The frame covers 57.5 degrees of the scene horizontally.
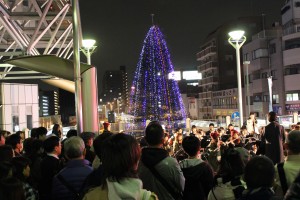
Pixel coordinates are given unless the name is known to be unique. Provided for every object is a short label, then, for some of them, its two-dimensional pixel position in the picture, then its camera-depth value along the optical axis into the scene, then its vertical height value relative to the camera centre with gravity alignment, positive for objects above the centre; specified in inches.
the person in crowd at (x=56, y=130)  257.0 -17.1
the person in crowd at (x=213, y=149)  191.8 -35.7
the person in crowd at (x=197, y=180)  115.8 -31.1
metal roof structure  287.1 +107.1
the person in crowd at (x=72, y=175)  102.4 -24.2
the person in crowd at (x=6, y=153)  117.3 -17.1
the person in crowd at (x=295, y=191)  53.3 -17.2
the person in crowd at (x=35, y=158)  124.2 -23.7
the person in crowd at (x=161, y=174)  109.9 -26.5
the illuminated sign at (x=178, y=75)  2525.6 +299.9
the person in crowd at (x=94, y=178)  92.8 -23.3
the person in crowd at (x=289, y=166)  103.0 -23.9
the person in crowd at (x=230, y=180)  96.1 -26.6
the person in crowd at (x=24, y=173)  101.8 -23.4
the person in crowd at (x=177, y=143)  295.8 -39.7
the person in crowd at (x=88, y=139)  169.3 -17.7
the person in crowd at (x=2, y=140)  174.2 -16.6
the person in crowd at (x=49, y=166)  122.8 -25.1
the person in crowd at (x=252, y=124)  412.0 -29.9
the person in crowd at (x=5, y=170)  89.2 -18.6
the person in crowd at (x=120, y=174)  66.8 -16.1
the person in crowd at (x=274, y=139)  232.3 -31.0
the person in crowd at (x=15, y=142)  170.8 -17.7
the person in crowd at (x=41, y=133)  196.9 -14.8
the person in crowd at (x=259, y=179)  75.3 -21.3
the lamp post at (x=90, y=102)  250.3 +8.1
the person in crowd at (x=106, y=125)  265.0 -14.5
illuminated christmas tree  1717.6 +84.2
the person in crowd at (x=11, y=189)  80.4 -22.5
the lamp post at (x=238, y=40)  476.1 +114.2
